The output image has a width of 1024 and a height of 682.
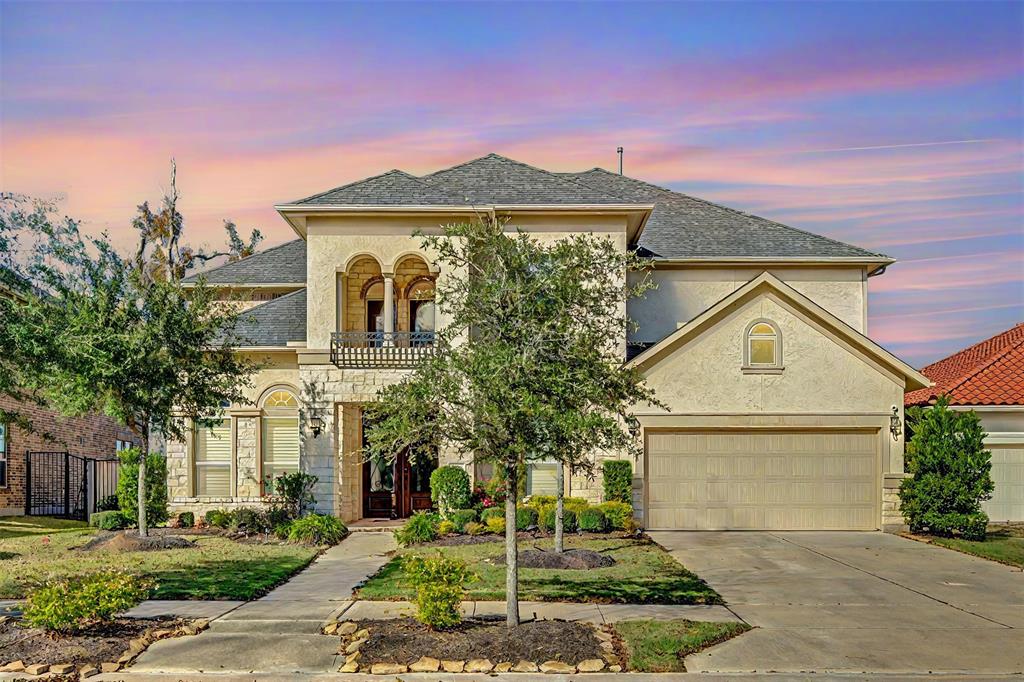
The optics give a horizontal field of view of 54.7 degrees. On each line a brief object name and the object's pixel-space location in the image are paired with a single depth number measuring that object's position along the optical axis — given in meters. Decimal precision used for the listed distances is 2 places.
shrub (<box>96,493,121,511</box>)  25.81
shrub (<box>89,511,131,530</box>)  22.05
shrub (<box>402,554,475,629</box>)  10.73
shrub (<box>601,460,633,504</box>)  21.48
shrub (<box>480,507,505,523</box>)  20.72
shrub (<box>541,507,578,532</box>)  20.42
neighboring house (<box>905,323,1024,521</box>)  23.20
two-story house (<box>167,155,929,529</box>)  21.88
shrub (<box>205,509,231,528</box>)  21.80
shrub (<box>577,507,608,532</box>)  20.39
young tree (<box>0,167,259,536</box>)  18.16
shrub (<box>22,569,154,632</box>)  10.46
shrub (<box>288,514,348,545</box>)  19.61
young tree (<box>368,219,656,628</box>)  10.68
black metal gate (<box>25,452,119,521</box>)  25.84
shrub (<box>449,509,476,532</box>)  20.38
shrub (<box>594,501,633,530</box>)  20.72
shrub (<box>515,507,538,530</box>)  20.44
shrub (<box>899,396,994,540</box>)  20.66
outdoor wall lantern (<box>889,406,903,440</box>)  21.84
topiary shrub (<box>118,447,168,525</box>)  22.12
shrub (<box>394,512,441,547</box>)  18.97
